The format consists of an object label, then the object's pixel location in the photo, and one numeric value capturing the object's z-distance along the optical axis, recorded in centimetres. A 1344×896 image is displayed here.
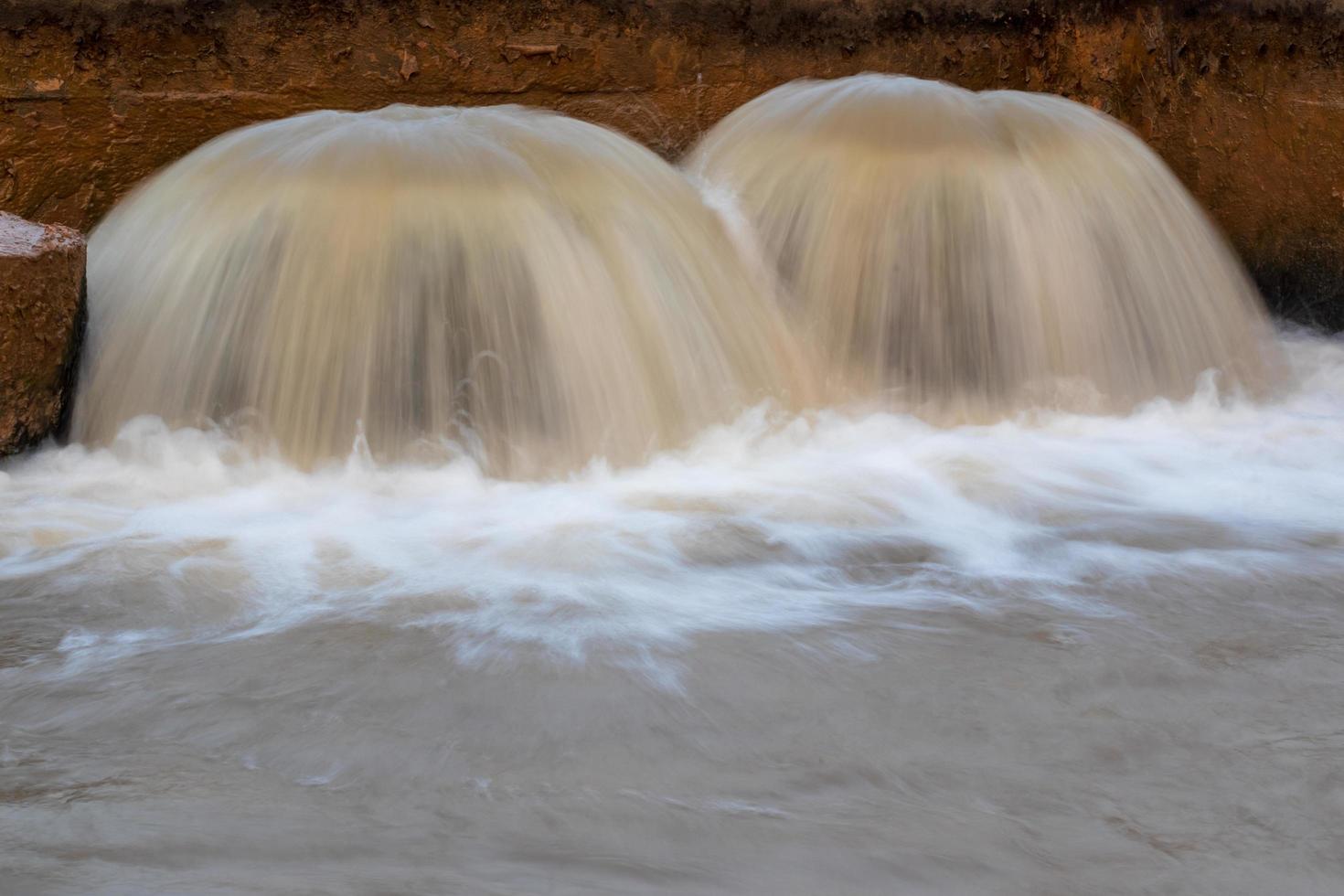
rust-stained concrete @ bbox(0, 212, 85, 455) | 300
